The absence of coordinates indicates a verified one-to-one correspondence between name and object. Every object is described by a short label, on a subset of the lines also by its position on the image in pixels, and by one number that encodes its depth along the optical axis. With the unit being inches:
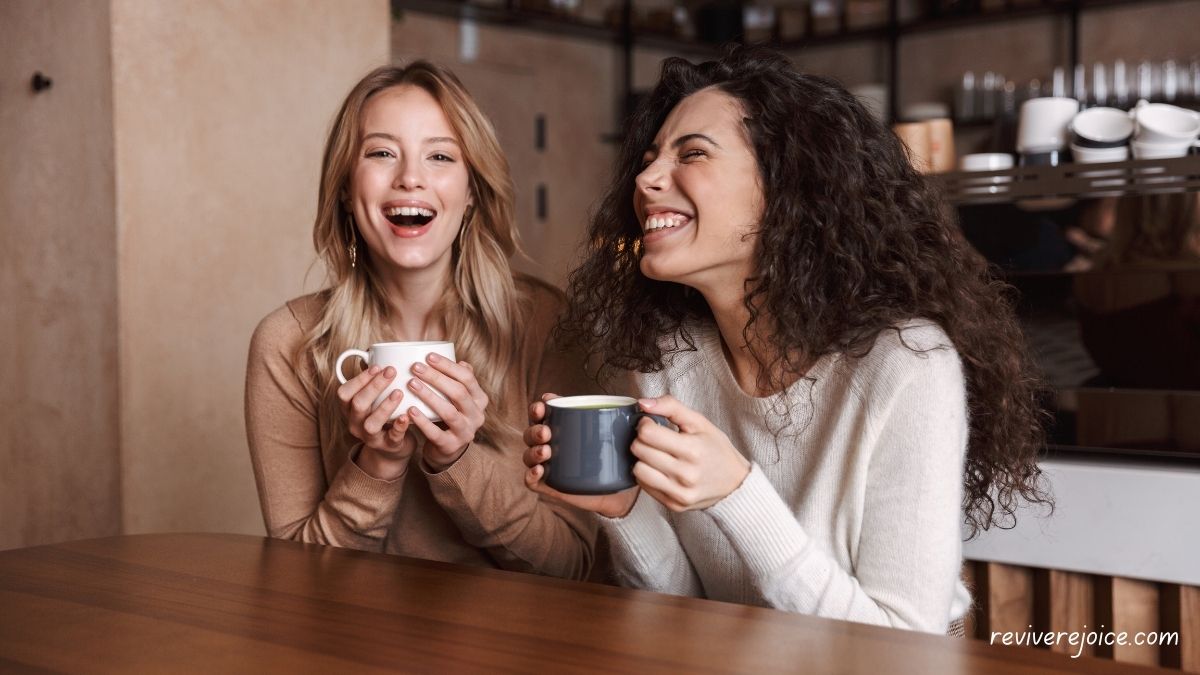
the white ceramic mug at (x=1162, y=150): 65.6
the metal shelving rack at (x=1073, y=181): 64.3
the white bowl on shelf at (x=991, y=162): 71.3
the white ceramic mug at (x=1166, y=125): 65.2
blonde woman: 58.8
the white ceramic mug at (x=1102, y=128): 67.6
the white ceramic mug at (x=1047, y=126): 70.3
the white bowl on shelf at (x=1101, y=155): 67.3
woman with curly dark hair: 46.0
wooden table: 30.5
